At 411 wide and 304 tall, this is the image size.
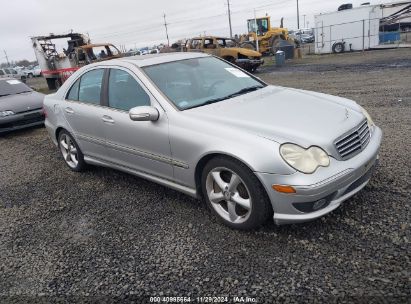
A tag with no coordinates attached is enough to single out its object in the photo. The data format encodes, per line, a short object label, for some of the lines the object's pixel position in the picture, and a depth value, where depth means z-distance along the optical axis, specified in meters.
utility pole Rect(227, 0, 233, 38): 51.06
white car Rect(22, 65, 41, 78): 37.22
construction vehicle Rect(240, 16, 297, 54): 24.70
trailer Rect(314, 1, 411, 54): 21.89
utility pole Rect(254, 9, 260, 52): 23.30
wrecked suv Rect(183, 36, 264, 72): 16.61
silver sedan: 2.73
